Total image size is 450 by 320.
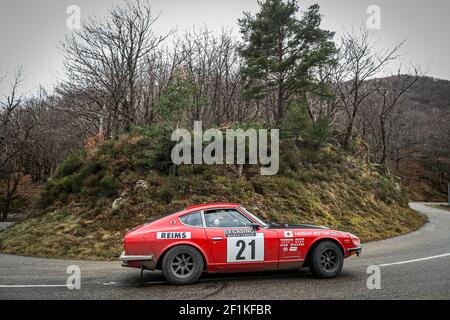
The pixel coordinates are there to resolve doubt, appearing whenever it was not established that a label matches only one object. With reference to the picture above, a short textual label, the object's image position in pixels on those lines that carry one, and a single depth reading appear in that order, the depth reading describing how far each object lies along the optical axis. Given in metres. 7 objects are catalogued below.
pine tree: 18.48
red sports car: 6.09
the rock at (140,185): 14.04
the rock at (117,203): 13.26
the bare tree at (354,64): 23.88
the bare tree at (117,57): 20.67
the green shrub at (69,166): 16.42
